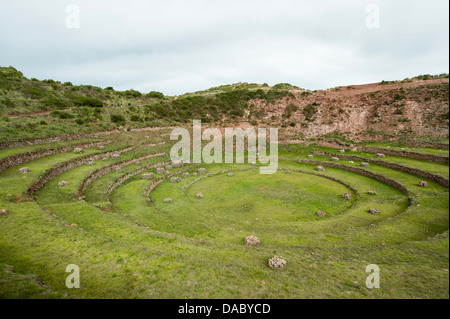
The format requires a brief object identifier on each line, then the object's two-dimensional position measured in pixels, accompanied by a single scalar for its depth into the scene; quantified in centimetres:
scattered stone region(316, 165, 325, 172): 3204
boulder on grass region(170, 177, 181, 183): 2754
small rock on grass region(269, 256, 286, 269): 1009
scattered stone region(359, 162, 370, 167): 3162
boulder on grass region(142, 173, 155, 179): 2733
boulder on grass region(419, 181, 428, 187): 2186
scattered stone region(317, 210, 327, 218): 1831
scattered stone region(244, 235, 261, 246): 1340
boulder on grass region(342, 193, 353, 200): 2198
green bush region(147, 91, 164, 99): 6919
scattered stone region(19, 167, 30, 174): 2105
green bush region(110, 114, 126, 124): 4505
